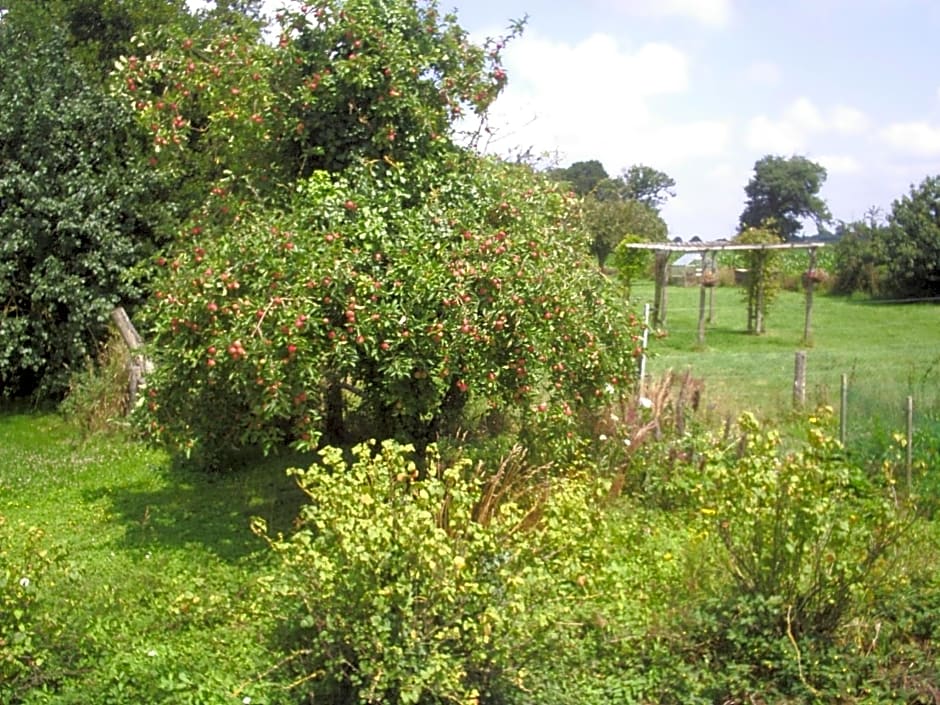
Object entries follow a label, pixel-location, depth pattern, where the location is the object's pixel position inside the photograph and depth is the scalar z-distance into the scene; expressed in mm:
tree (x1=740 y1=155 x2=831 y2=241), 57406
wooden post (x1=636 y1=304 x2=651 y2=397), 8209
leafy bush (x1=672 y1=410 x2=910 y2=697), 4883
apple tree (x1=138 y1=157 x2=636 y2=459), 6570
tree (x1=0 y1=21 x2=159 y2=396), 12328
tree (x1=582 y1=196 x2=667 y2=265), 31234
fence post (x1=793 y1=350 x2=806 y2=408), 10742
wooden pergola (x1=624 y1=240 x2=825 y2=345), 20375
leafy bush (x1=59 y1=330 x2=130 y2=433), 11664
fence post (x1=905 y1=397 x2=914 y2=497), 7707
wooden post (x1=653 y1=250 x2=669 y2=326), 20680
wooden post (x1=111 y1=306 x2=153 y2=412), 11398
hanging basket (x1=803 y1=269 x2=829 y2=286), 22000
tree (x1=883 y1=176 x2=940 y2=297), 31531
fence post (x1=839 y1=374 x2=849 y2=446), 8602
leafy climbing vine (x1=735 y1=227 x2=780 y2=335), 23172
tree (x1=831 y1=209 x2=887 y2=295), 32719
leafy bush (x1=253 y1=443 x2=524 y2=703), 4285
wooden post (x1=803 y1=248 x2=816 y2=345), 21511
